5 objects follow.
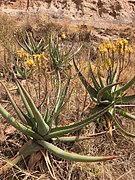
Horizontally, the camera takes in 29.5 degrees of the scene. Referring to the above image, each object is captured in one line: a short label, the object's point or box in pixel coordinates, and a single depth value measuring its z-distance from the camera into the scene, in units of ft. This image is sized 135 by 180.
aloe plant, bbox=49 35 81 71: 15.02
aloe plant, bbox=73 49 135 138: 8.60
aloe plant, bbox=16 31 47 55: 16.46
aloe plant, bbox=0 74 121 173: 6.31
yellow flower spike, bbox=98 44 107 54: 8.70
